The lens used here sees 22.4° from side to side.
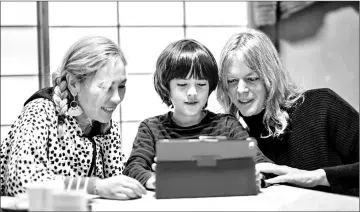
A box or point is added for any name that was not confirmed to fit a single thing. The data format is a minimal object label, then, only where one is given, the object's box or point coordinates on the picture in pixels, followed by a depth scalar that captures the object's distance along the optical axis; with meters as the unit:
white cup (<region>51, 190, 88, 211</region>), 2.07
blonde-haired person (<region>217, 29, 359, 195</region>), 2.73
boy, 2.52
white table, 2.19
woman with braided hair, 2.41
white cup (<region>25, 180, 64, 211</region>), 2.12
